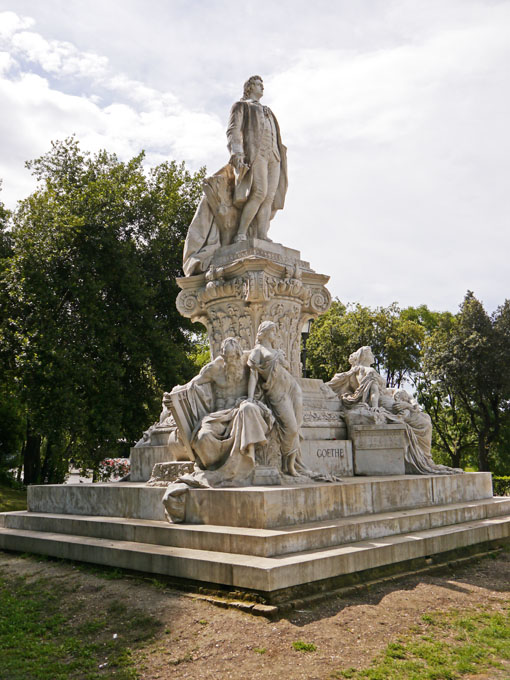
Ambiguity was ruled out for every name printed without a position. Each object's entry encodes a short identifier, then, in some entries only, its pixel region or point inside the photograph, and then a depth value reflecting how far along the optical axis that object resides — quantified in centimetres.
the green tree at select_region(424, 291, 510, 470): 2756
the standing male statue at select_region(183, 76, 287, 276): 1092
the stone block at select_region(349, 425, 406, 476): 947
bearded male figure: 726
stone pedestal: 985
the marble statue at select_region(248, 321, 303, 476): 785
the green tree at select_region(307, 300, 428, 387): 3194
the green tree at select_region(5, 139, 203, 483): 1795
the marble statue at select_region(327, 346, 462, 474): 971
